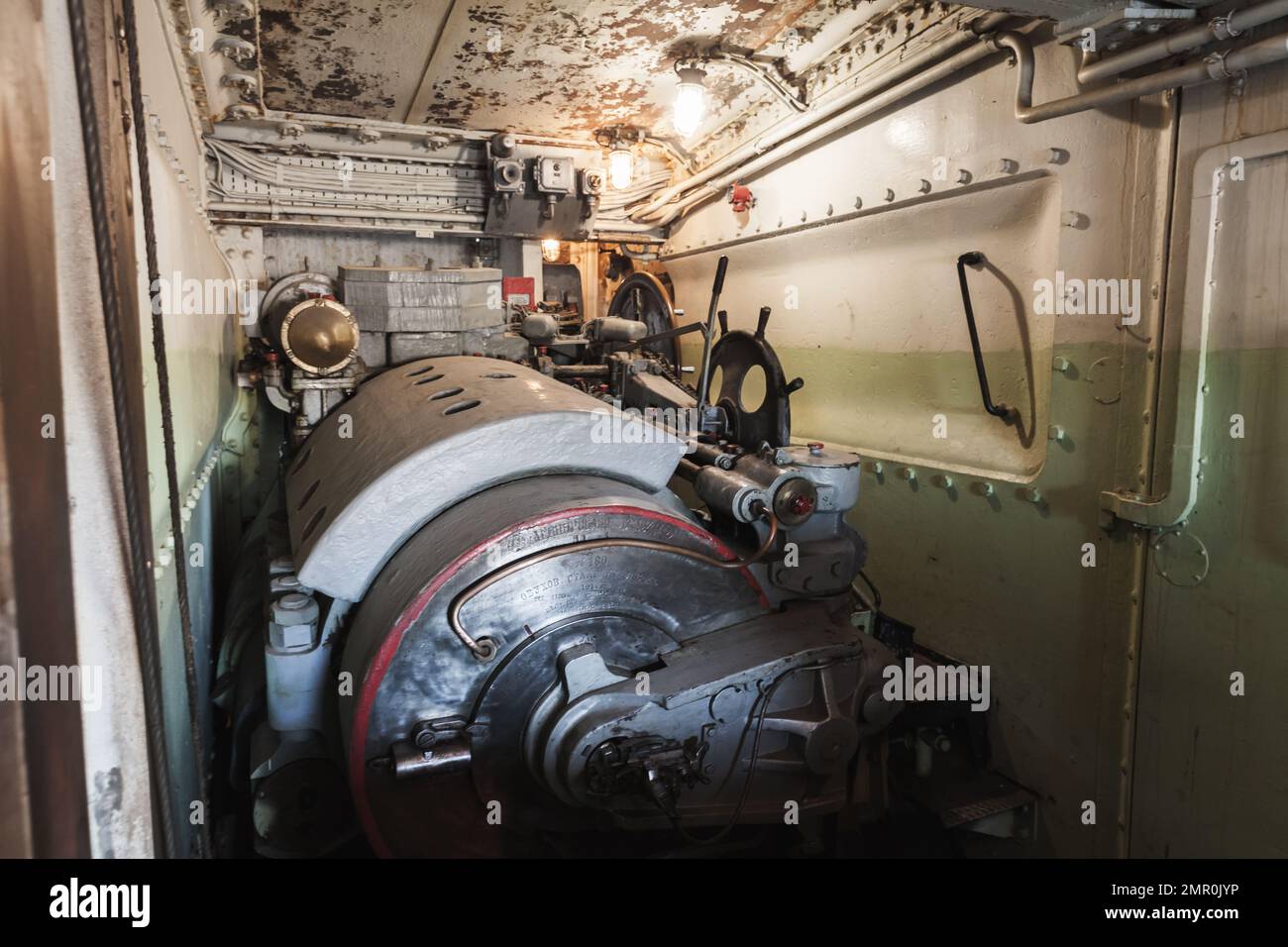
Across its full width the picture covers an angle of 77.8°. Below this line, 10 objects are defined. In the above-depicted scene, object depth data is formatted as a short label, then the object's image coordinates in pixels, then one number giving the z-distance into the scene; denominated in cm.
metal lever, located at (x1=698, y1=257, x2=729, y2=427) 310
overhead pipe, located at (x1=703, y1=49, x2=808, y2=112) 412
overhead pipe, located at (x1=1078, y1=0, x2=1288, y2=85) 194
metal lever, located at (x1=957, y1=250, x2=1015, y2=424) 315
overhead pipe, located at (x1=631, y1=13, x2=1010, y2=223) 303
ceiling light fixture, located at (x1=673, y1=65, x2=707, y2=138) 427
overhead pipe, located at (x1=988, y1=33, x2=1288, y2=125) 200
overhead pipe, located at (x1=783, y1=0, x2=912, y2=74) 350
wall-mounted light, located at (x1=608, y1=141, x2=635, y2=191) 565
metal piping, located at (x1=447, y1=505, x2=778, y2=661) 211
